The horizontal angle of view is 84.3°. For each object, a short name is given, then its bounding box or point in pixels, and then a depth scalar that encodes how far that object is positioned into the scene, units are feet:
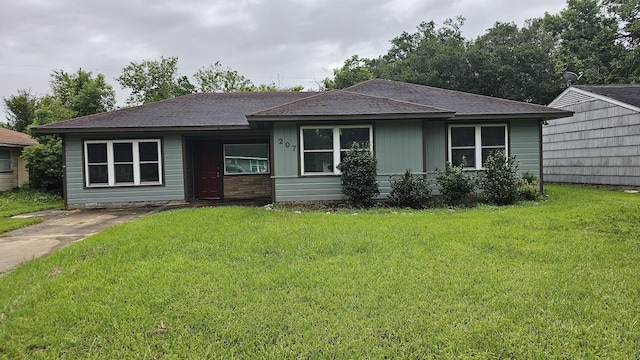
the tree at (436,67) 77.77
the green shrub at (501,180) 28.45
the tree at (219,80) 103.09
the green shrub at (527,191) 30.37
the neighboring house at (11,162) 47.93
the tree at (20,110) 80.64
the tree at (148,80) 95.81
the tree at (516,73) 75.20
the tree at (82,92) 64.39
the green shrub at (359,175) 28.32
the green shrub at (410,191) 28.96
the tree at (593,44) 65.05
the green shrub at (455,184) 28.76
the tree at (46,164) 42.55
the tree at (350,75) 84.48
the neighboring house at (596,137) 37.90
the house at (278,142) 30.40
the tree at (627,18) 62.03
